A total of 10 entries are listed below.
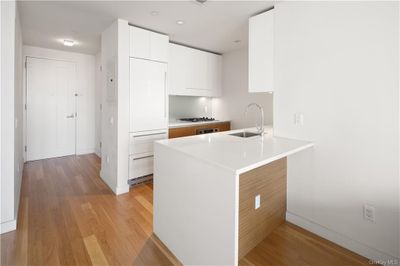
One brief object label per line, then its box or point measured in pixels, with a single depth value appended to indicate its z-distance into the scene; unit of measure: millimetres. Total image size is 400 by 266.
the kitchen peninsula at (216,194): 1363
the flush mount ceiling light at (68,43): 3908
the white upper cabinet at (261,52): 2398
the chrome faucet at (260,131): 2543
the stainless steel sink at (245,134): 2684
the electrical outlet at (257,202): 1849
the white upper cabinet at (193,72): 3850
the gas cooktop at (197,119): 4457
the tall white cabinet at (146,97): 3043
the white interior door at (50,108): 4426
